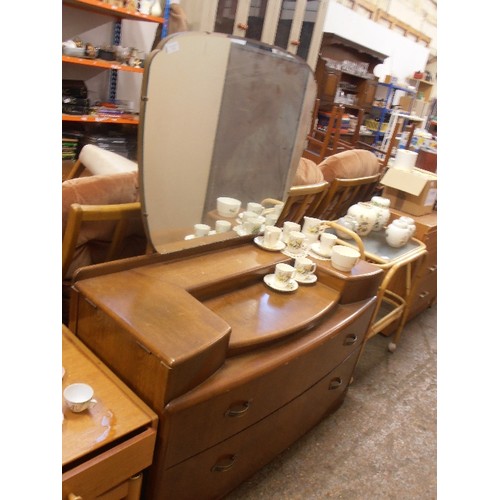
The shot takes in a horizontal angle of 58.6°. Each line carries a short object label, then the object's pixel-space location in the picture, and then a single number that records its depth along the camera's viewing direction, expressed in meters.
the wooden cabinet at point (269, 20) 3.05
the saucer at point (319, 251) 1.63
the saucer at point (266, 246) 1.59
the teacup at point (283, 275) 1.42
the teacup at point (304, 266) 1.50
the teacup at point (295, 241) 1.58
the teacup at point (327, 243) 1.64
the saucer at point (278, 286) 1.41
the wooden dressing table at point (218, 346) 0.98
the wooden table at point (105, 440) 0.82
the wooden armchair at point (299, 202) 1.87
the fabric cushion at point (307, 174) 2.08
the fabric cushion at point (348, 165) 2.54
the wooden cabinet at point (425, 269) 2.41
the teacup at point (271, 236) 1.59
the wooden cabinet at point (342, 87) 4.88
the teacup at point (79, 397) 0.90
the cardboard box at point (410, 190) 2.46
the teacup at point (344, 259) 1.52
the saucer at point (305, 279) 1.49
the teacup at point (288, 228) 1.67
